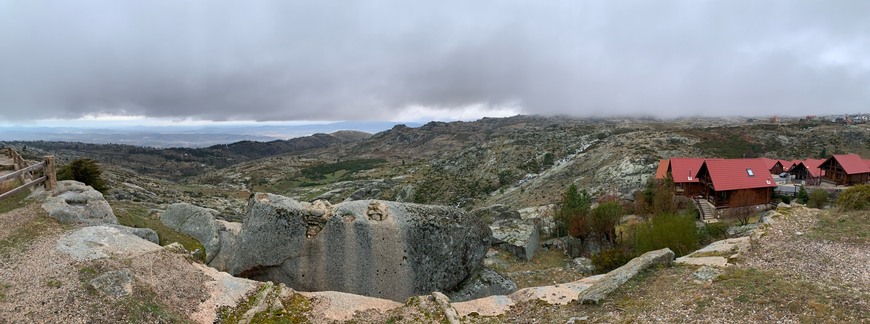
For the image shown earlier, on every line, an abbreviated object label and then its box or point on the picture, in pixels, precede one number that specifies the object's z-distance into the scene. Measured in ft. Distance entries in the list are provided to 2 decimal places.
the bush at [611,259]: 79.77
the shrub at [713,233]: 101.45
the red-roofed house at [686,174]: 187.11
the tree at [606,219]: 112.98
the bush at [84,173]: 116.06
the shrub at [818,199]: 128.26
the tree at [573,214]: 117.50
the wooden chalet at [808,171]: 226.79
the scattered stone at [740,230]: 103.23
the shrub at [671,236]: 83.82
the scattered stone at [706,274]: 52.31
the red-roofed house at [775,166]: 262.47
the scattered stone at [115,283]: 39.74
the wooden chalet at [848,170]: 205.46
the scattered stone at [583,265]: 94.51
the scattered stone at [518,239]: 108.78
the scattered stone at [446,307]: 49.16
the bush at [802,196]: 161.11
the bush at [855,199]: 82.33
